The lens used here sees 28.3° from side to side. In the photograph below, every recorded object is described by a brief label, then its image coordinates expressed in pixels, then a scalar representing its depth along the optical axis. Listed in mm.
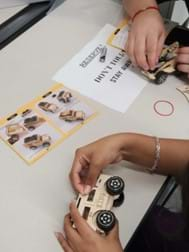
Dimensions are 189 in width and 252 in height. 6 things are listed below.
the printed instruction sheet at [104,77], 938
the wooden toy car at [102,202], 695
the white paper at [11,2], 1175
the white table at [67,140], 725
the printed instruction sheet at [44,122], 837
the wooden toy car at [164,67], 966
